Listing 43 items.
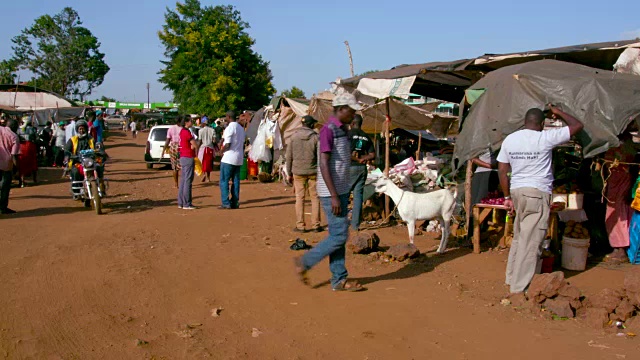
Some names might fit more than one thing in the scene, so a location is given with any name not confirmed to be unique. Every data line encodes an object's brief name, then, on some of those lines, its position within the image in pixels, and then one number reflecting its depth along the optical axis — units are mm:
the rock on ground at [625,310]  4877
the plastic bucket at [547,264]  6562
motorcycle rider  10891
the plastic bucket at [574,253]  6676
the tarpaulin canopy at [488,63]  7930
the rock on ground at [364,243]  7512
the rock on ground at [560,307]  5098
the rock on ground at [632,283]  4922
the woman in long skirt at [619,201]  6914
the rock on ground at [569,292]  5191
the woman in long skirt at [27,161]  14883
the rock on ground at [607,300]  4969
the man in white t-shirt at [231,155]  10898
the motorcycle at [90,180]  10594
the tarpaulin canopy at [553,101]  6176
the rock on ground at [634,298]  4914
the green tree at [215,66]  37156
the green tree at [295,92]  42719
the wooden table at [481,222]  7677
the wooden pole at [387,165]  9655
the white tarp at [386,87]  9109
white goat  7770
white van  19938
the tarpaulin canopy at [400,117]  11773
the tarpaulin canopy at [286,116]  15180
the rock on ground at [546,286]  5219
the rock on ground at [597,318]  4855
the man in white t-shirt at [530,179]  5340
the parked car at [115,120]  61069
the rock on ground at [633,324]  4768
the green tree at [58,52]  56438
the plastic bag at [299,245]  7837
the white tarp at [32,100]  30750
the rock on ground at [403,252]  7211
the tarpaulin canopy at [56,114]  27812
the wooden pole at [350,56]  15211
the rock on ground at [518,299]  5433
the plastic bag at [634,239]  6867
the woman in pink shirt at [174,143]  13625
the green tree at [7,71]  51672
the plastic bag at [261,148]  16031
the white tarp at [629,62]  6938
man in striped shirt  5484
